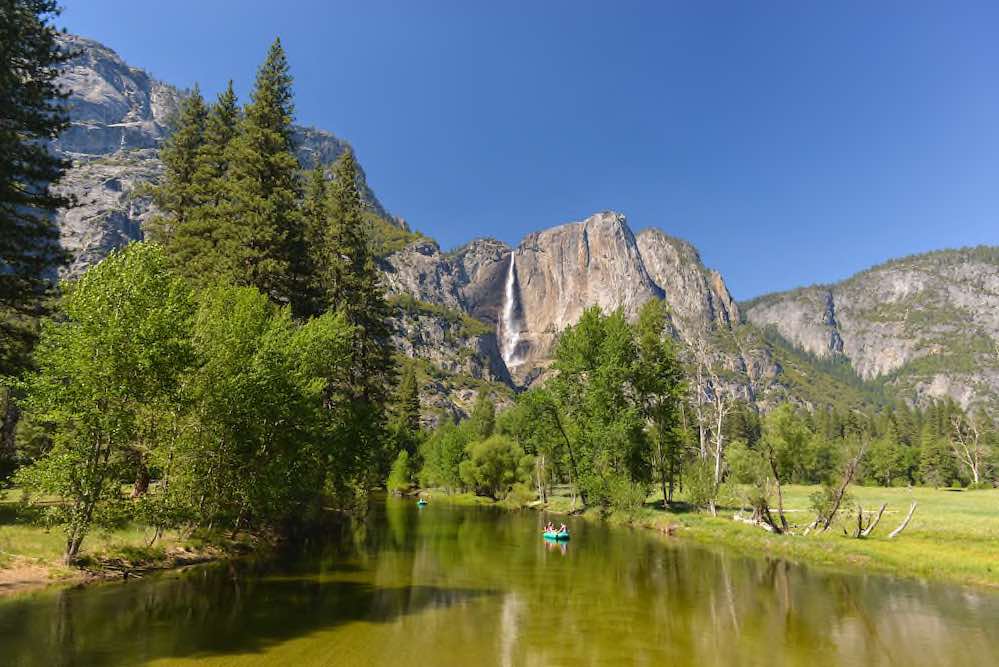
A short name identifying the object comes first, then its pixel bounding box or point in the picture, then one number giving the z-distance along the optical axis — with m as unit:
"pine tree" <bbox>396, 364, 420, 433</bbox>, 107.81
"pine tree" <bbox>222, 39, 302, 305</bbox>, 33.47
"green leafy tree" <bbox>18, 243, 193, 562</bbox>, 17.88
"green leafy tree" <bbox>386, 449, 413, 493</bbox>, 109.75
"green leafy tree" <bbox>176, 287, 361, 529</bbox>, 22.47
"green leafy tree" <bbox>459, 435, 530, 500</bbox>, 88.25
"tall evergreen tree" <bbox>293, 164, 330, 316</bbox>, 39.16
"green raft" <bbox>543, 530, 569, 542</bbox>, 41.50
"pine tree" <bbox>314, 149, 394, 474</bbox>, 42.69
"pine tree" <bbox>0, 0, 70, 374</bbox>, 24.38
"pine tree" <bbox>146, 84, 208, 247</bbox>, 38.72
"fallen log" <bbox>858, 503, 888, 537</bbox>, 37.44
